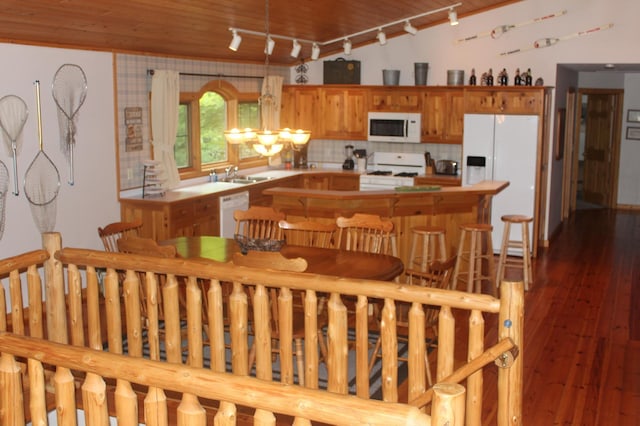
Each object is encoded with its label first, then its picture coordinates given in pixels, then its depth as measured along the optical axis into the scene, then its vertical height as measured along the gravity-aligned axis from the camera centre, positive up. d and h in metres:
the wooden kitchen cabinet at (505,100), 9.39 +0.22
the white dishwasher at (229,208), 8.55 -1.03
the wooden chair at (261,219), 6.32 -0.83
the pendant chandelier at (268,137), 5.87 -0.16
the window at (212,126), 8.98 -0.12
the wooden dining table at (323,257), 4.99 -0.98
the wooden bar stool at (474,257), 7.26 -1.35
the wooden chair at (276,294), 4.26 -1.08
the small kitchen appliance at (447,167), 10.23 -0.66
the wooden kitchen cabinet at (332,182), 10.55 -0.89
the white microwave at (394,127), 10.24 -0.13
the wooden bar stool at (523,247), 7.81 -1.33
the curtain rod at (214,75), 8.04 +0.49
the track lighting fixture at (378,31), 8.55 +1.02
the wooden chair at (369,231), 5.79 -0.87
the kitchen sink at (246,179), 9.27 -0.77
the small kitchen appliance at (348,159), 10.94 -0.60
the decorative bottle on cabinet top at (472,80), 9.90 +0.48
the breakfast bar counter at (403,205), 7.24 -0.85
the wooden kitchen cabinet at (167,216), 7.54 -1.00
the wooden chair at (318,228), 5.84 -0.85
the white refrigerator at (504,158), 9.44 -0.49
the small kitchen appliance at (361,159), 10.84 -0.59
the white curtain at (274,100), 10.27 +0.23
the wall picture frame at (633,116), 13.06 +0.04
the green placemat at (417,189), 7.47 -0.70
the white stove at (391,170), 10.25 -0.74
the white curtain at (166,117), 8.09 -0.01
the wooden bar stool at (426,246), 6.95 -1.21
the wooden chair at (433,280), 4.64 -1.04
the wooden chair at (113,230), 6.22 -0.94
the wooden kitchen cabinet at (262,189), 9.14 -0.88
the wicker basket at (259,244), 5.29 -0.88
